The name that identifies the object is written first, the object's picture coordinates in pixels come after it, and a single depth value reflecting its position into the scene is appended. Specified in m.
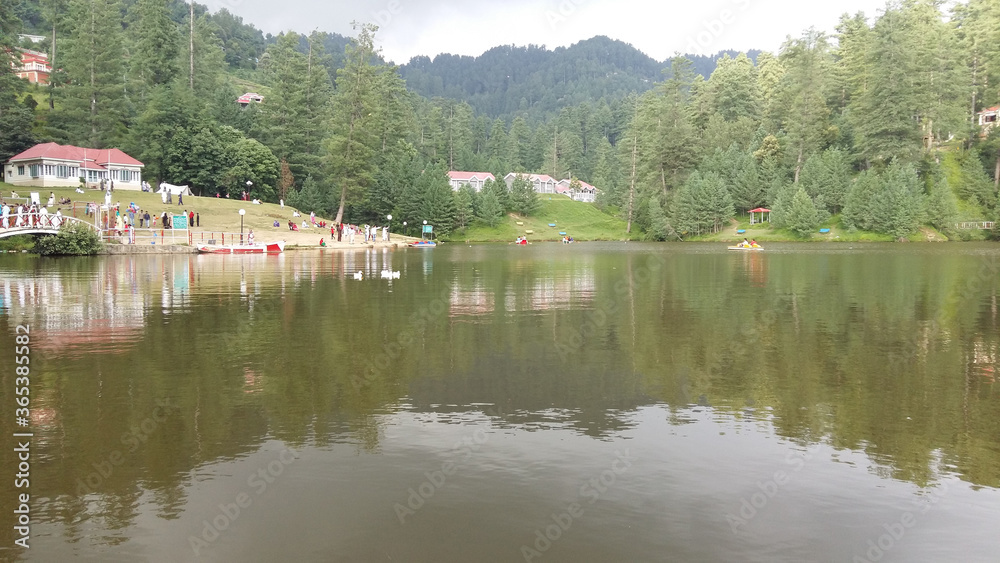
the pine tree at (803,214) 93.06
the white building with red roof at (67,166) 75.94
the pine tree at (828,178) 97.50
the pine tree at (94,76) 88.94
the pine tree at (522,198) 133.62
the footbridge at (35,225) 50.34
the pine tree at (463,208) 116.69
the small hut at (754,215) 101.83
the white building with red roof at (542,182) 160.00
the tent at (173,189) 76.88
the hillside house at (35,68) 130.50
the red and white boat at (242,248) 58.15
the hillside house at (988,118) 99.19
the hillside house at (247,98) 168.40
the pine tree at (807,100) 106.75
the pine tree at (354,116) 90.94
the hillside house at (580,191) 170.88
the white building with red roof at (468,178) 153.75
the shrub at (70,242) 50.94
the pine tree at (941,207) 87.31
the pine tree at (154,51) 102.12
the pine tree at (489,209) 122.81
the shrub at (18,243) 55.69
